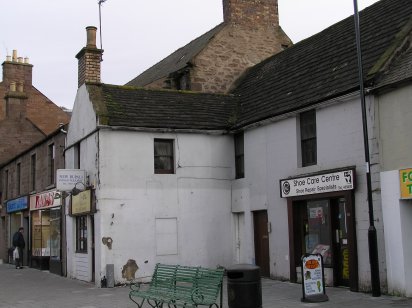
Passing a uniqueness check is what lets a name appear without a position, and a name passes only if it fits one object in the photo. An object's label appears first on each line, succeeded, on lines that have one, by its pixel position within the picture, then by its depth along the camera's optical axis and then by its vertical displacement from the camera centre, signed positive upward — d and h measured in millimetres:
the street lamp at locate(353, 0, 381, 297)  12381 -162
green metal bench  9914 -1197
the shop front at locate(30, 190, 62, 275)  22734 -113
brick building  26406 +5439
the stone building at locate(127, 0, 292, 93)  22969 +7429
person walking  26328 -661
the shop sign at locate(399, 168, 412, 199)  12242 +752
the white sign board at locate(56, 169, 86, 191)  18562 +1617
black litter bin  10148 -1171
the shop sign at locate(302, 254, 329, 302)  12273 -1305
